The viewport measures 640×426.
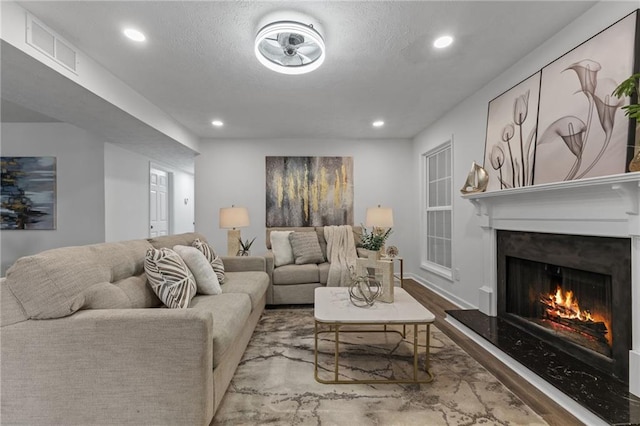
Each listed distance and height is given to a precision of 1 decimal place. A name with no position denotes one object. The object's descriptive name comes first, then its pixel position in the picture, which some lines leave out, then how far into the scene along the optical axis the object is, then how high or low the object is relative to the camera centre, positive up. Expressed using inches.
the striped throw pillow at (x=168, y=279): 76.5 -16.7
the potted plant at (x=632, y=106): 59.5 +21.4
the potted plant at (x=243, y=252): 164.7 -20.8
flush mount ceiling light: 78.7 +48.1
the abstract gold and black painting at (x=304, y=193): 202.8 +14.4
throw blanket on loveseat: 143.9 -20.7
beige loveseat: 142.9 -32.6
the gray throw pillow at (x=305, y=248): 155.0 -17.7
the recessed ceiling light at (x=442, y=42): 89.9 +52.5
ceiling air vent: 80.3 +49.0
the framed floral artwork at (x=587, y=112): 69.9 +27.1
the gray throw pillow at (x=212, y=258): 110.6 -16.5
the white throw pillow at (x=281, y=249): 153.0 -17.9
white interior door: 241.1 +10.2
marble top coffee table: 75.2 -26.3
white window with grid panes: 165.8 +1.6
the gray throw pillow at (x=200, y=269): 91.7 -16.8
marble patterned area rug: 64.5 -43.5
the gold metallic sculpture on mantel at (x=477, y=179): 116.3 +13.8
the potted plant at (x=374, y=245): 95.6 -10.2
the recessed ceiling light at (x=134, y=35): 85.8 +52.6
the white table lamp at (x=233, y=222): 159.9 -4.0
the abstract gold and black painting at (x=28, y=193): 175.6 +13.1
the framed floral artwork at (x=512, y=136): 97.0 +27.5
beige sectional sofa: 53.7 -26.1
